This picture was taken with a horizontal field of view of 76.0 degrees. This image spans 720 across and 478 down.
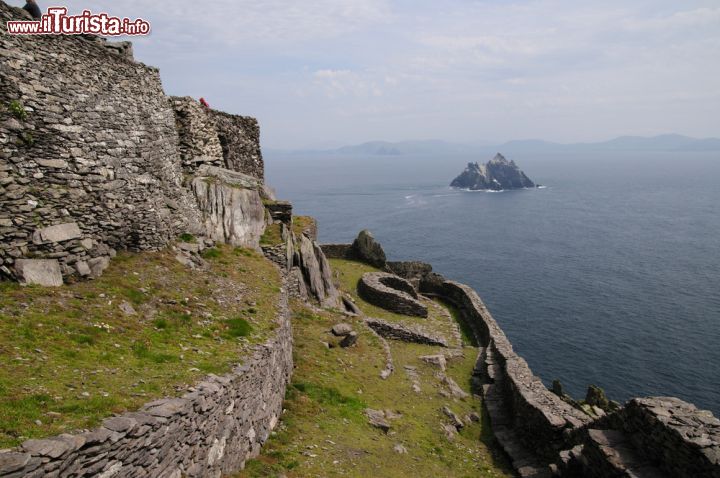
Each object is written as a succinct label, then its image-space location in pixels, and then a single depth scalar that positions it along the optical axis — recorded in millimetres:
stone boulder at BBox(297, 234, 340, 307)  32781
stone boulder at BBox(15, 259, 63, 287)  13938
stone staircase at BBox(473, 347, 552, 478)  22031
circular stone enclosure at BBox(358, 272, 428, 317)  43719
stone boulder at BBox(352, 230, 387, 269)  56125
